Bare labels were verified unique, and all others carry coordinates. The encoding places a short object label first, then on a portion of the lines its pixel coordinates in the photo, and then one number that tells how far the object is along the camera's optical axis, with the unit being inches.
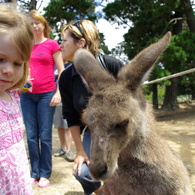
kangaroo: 63.3
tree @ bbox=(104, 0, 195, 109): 355.9
